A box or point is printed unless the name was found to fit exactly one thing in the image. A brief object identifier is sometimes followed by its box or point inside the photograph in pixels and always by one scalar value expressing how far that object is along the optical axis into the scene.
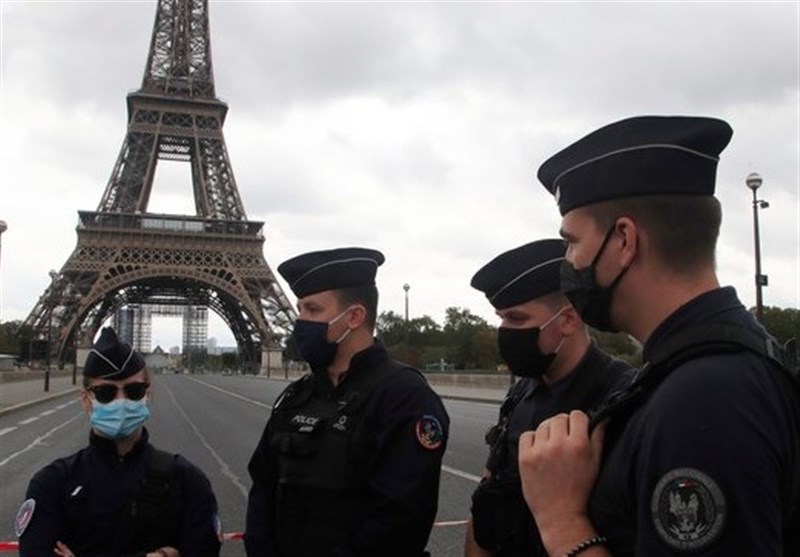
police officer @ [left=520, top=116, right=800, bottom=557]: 1.40
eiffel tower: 67.50
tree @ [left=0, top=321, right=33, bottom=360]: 71.44
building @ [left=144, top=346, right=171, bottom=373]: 127.10
